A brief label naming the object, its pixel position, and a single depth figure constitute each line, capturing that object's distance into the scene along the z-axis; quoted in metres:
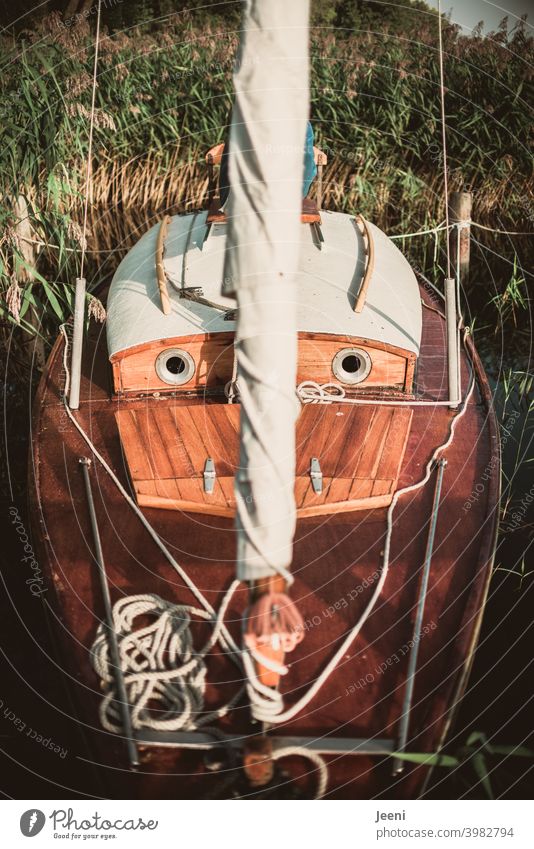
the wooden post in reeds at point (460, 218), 5.79
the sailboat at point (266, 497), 1.85
